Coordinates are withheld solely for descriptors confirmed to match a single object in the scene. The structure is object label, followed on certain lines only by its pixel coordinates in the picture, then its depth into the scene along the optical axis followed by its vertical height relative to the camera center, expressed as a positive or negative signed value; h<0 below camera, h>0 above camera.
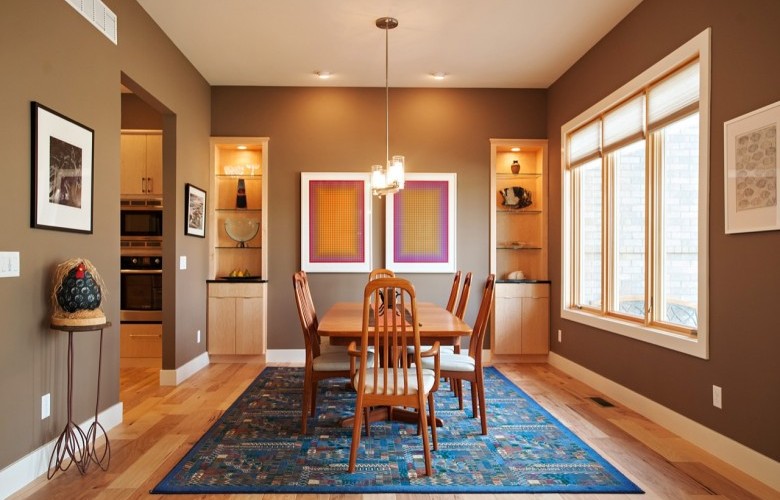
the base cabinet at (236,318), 5.46 -0.70
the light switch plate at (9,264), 2.33 -0.05
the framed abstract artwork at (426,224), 5.64 +0.33
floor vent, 3.92 -1.18
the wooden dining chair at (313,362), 3.22 -0.71
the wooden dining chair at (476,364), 3.14 -0.71
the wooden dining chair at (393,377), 2.58 -0.68
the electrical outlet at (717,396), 2.89 -0.83
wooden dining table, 2.92 -0.45
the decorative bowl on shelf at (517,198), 5.71 +0.63
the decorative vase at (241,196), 5.68 +0.65
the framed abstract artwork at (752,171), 2.50 +0.43
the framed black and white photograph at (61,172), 2.58 +0.46
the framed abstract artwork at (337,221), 5.61 +0.36
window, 3.18 +0.37
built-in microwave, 5.20 +0.30
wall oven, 5.13 -0.37
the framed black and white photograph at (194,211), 4.81 +0.43
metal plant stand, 2.62 -1.08
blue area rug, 2.51 -1.16
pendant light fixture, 3.73 +0.60
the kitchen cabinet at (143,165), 5.28 +0.93
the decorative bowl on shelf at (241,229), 5.67 +0.27
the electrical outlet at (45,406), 2.66 -0.81
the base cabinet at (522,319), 5.54 -0.72
